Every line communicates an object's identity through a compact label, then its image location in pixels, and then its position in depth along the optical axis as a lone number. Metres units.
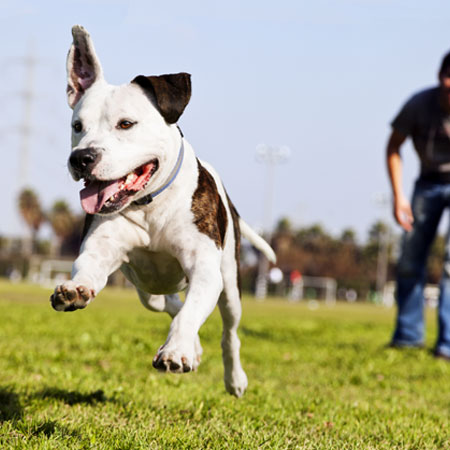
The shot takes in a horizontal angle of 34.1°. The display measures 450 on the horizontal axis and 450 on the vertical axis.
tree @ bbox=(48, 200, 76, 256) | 88.44
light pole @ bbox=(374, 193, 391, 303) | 72.48
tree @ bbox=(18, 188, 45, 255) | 85.25
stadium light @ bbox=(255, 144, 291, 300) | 66.33
